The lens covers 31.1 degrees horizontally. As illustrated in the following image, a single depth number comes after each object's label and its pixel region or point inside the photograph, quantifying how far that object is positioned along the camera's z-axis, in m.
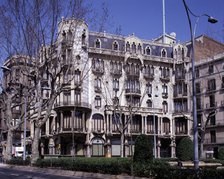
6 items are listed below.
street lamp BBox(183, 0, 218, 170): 18.93
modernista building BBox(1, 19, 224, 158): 61.78
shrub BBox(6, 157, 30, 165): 36.04
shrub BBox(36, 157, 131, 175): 23.09
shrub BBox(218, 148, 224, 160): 49.92
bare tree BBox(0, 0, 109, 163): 31.72
